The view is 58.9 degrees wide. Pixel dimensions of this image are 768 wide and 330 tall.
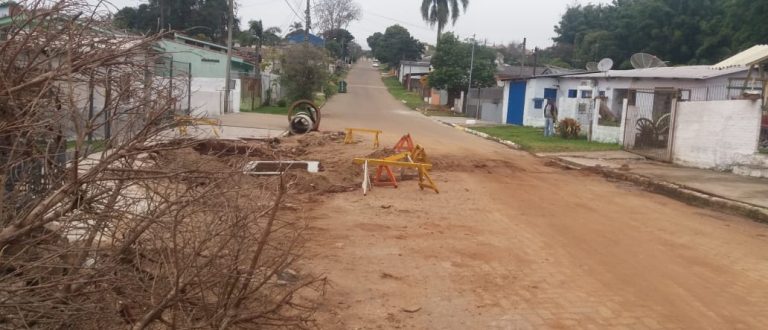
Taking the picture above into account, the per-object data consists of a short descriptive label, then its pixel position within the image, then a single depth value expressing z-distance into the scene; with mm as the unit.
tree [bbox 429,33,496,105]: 54250
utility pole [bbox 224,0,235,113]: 31073
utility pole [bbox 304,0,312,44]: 43856
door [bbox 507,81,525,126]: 37969
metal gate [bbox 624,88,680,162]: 19141
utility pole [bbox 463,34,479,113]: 51166
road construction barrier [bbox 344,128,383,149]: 19266
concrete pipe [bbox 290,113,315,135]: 23677
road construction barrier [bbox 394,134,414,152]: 15555
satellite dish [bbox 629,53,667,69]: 30797
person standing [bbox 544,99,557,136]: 28672
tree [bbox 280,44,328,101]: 37656
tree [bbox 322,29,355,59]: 93250
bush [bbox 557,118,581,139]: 26906
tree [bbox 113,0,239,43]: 51594
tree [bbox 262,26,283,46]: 73625
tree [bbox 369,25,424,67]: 105125
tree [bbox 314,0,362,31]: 78562
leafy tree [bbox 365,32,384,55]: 127006
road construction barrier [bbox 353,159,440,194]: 11883
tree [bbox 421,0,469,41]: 78125
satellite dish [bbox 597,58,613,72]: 29141
